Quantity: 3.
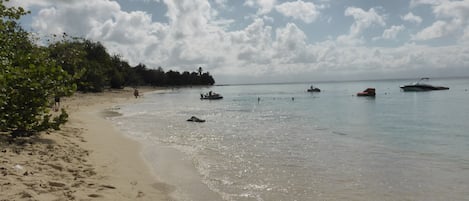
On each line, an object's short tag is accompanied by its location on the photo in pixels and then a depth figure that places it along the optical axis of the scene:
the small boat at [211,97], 69.57
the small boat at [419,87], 93.88
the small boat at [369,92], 77.25
